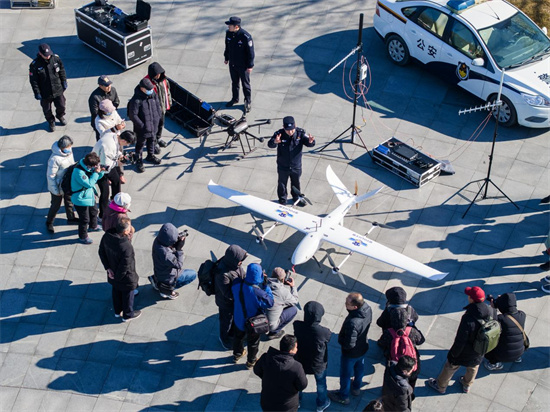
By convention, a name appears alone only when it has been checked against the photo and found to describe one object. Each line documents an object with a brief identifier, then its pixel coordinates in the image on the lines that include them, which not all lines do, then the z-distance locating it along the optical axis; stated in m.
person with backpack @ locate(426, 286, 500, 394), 10.91
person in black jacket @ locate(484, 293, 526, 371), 11.31
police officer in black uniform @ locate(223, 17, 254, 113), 15.92
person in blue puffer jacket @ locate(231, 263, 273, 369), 11.18
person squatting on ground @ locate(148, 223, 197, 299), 12.20
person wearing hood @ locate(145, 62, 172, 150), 14.95
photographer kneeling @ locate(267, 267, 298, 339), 11.60
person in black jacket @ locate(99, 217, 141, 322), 11.87
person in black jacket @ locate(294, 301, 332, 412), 10.56
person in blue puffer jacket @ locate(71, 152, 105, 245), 13.34
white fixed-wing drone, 13.04
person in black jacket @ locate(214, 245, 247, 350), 11.38
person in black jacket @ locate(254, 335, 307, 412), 10.11
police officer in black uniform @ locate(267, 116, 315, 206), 13.78
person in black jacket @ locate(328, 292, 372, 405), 10.91
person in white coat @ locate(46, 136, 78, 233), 13.47
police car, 15.84
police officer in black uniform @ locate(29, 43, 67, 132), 15.41
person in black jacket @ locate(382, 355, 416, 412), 10.07
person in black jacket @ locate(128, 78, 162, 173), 14.62
